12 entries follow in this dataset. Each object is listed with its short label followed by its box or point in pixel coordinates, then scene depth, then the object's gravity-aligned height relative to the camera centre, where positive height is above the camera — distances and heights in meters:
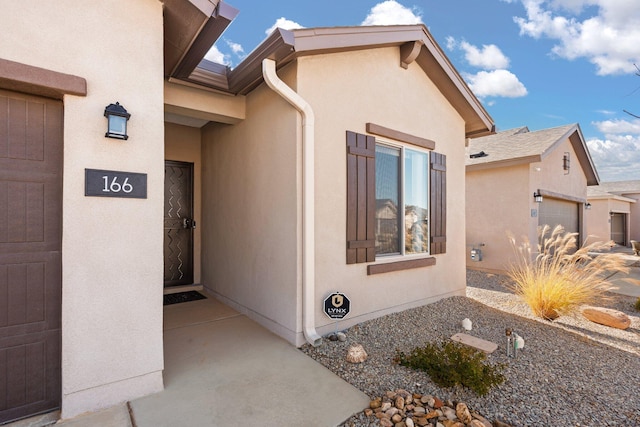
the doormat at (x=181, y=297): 5.38 -1.51
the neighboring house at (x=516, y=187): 8.67 +0.86
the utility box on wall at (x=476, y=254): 9.31 -1.19
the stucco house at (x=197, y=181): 2.33 +0.39
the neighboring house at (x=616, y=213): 16.78 +0.12
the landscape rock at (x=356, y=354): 3.26 -1.50
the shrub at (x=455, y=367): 2.72 -1.44
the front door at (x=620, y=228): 19.06 -0.80
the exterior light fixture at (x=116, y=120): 2.42 +0.75
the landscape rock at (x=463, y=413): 2.31 -1.52
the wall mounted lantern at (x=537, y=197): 8.71 +0.52
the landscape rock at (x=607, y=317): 4.56 -1.56
